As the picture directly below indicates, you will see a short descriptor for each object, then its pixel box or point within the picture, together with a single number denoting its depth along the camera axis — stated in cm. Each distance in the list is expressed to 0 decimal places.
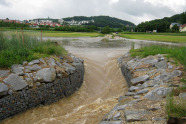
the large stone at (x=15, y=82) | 538
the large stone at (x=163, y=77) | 593
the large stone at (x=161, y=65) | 739
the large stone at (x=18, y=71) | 596
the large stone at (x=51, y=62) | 730
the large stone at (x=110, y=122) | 365
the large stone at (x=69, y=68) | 758
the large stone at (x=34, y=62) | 681
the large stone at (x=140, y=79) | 667
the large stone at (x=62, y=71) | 691
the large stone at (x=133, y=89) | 605
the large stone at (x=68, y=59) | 902
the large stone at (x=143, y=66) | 811
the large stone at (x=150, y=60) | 832
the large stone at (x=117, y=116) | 389
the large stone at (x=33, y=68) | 640
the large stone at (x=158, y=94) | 457
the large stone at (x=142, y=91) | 536
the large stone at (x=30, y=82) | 574
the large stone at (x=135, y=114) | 355
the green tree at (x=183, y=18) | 9100
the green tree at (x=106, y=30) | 8484
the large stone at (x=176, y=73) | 600
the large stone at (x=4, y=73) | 565
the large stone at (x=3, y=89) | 495
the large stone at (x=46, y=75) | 613
